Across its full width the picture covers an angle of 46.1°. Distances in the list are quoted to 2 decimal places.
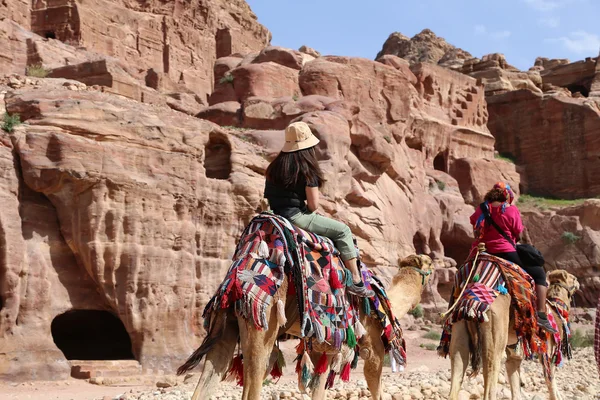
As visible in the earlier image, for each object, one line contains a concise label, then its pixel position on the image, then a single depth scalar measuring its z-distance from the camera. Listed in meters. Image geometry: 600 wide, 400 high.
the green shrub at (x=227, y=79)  29.03
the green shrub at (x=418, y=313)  26.73
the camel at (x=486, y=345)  7.98
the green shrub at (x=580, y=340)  24.09
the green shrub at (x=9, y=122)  15.43
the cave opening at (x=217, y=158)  19.11
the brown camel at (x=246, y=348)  5.70
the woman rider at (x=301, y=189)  6.58
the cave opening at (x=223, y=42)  52.62
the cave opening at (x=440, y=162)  40.03
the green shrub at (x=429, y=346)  22.25
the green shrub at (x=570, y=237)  35.34
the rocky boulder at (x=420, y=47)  73.06
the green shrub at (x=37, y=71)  24.78
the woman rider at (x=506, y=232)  9.09
